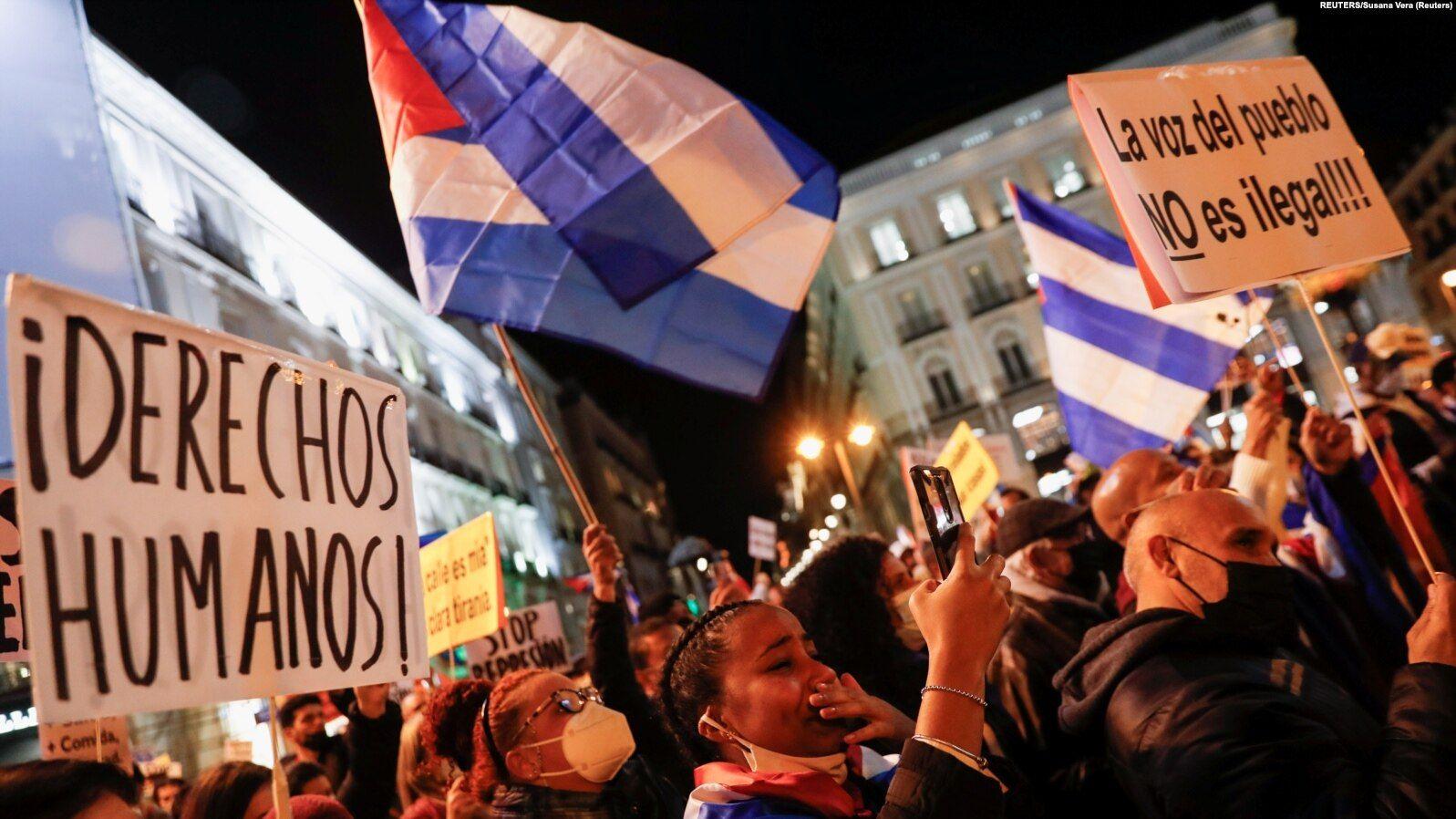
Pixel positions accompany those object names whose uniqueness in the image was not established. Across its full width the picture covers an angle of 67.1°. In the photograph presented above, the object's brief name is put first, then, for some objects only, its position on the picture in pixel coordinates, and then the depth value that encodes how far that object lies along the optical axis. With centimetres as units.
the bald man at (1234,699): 202
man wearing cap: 314
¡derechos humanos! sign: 203
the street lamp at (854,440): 1959
